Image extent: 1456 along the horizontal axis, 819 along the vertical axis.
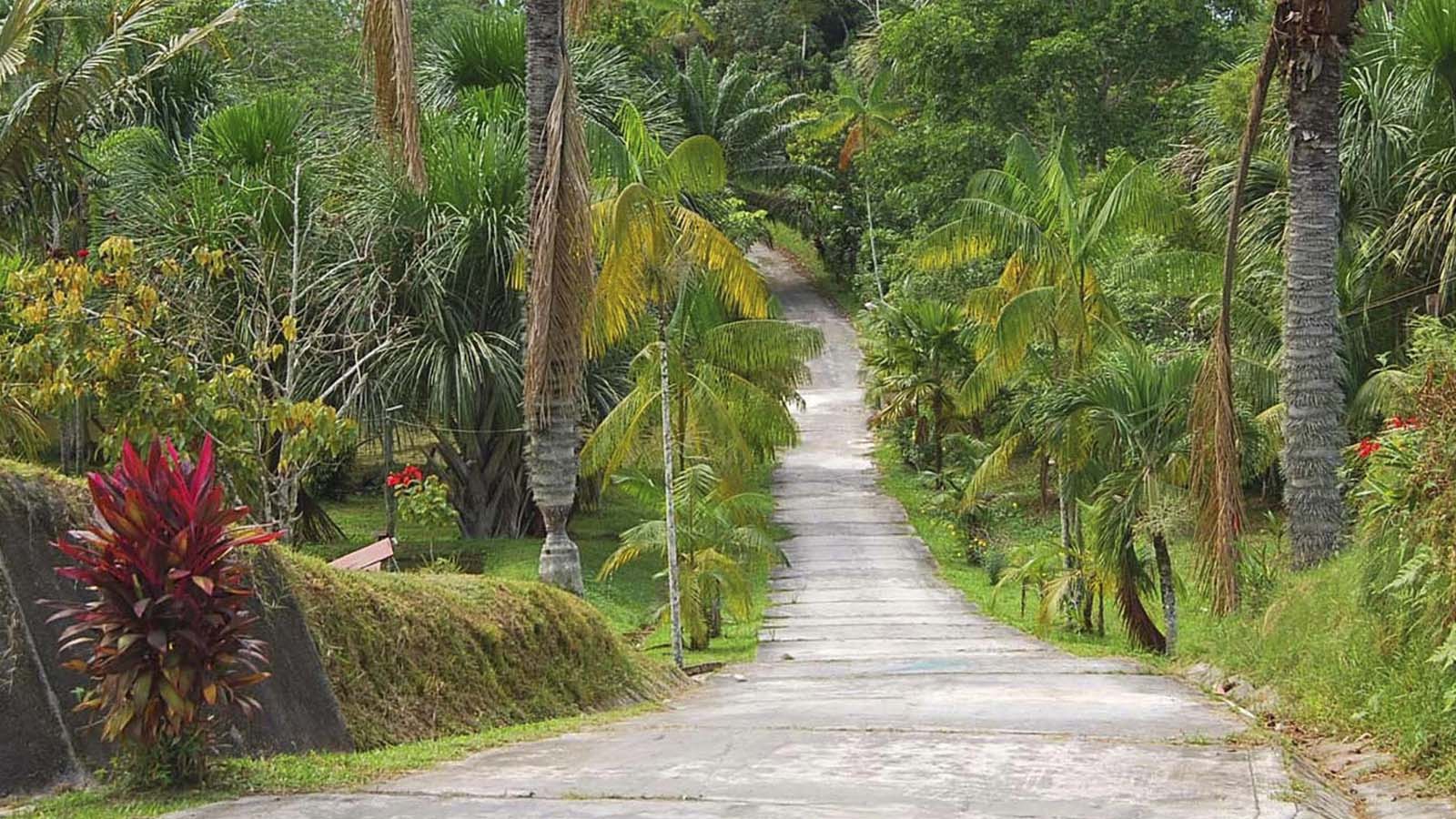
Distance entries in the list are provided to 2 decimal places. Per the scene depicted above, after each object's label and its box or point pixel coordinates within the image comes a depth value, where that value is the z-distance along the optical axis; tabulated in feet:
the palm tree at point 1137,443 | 58.75
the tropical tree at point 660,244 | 60.18
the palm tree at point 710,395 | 77.20
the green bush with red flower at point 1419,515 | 29.45
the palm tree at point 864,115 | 168.76
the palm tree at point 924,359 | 113.91
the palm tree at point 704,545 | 70.59
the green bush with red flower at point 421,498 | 58.80
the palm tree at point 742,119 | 169.99
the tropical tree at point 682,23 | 203.51
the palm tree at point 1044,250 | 72.18
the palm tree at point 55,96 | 55.01
